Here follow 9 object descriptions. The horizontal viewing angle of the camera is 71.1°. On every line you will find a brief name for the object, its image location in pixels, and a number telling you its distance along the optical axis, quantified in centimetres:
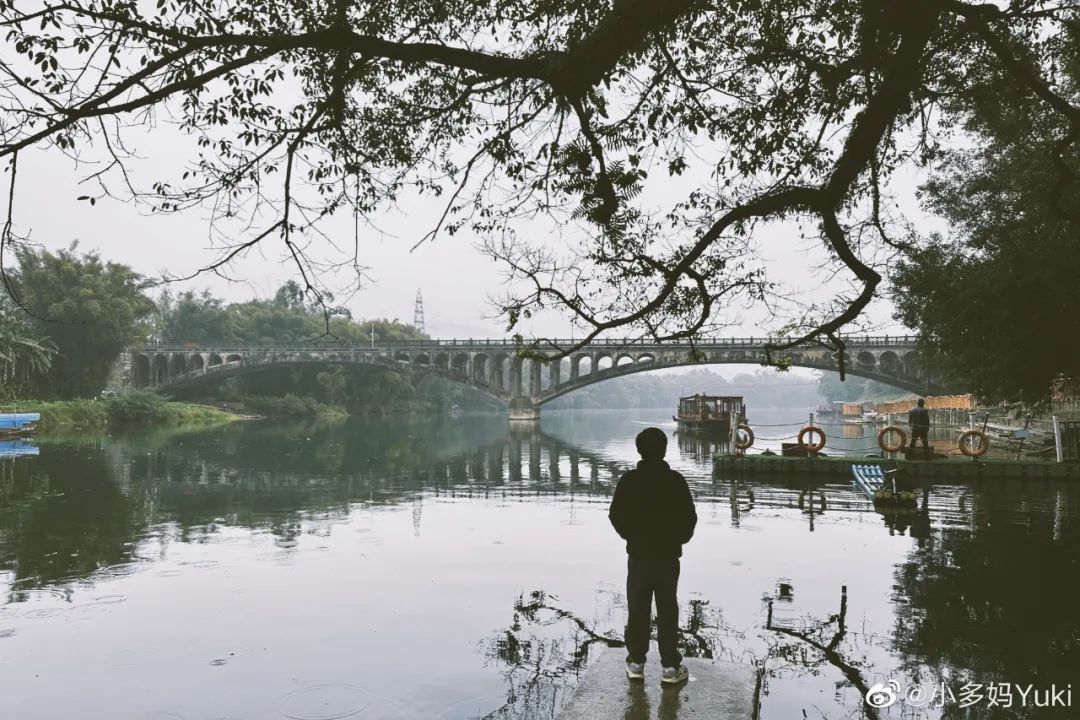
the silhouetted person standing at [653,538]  571
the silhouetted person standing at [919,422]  2191
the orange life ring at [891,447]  2302
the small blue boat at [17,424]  3958
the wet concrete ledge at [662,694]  520
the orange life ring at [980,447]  2202
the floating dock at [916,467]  2058
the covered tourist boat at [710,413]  4838
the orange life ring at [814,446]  2352
